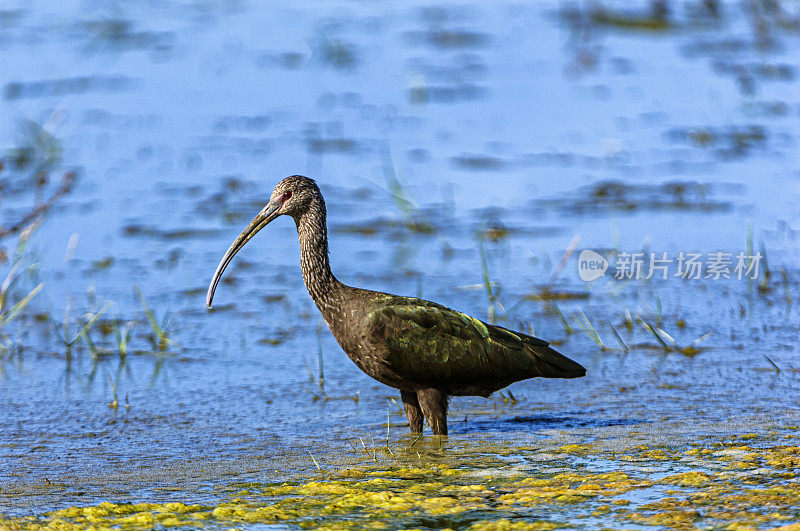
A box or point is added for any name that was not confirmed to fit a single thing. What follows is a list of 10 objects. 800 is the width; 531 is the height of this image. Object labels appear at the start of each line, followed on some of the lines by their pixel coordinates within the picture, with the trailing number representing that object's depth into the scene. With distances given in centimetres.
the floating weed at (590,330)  1544
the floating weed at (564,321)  1612
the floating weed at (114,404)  1379
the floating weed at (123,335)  1559
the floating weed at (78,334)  1552
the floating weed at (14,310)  1571
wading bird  1248
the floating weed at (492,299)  1548
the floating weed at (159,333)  1570
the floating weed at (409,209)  2036
